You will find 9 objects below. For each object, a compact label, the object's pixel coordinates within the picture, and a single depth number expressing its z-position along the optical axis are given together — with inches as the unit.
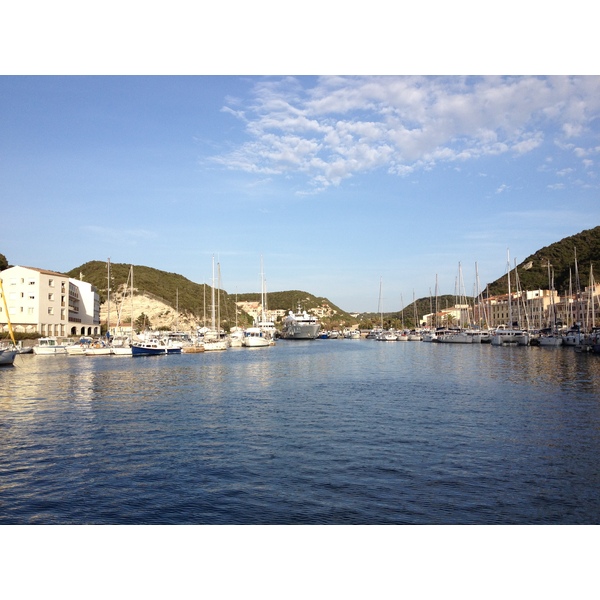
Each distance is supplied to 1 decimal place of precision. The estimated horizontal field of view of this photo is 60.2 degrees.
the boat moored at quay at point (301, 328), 3946.9
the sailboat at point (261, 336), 2596.0
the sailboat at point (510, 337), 2279.5
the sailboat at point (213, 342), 2158.0
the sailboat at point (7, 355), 1299.2
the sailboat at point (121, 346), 1835.6
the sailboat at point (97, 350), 1829.0
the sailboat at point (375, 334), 4192.7
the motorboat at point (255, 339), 2586.1
